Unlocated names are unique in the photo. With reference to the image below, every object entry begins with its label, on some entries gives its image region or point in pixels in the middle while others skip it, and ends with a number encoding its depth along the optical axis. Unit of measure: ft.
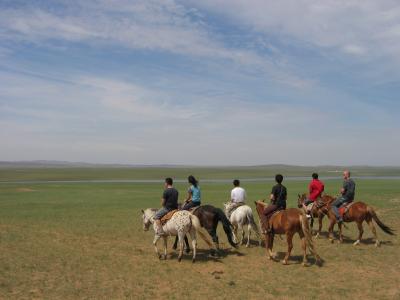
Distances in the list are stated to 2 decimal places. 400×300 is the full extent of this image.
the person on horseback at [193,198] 45.67
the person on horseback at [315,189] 52.95
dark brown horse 42.77
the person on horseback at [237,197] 48.42
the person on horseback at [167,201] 42.39
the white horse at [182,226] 40.24
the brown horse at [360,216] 47.37
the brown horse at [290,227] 38.52
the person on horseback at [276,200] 41.93
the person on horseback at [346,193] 49.21
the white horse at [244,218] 46.96
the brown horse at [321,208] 52.90
